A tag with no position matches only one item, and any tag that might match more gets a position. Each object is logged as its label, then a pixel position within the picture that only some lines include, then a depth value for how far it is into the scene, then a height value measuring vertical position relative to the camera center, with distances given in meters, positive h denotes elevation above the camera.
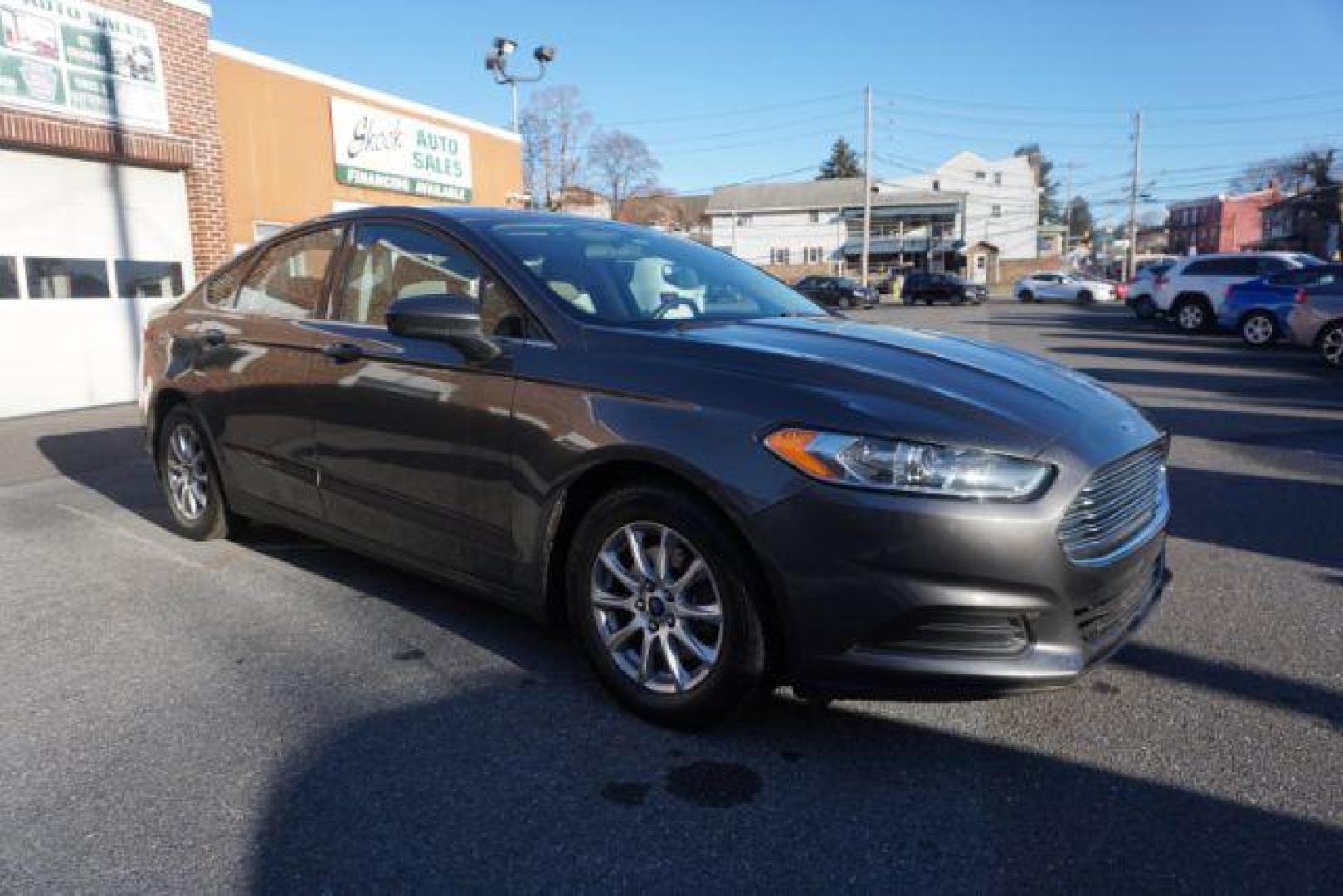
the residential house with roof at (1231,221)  89.38 +5.30
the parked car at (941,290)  41.62 -0.32
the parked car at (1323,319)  13.16 -0.64
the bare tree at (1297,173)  70.75 +8.92
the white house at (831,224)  65.25 +4.46
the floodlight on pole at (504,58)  21.00 +5.36
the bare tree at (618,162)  67.69 +9.16
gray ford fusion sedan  2.45 -0.53
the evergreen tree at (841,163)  98.62 +12.75
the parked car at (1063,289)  41.84 -0.42
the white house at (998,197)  75.00 +6.62
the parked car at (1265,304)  16.69 -0.54
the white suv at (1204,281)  19.92 -0.10
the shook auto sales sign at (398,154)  14.32 +2.31
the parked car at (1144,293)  25.94 -0.42
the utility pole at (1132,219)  58.78 +3.82
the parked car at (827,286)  36.81 -0.05
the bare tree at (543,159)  57.28 +8.01
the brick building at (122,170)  9.98 +1.59
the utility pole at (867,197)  49.53 +4.60
